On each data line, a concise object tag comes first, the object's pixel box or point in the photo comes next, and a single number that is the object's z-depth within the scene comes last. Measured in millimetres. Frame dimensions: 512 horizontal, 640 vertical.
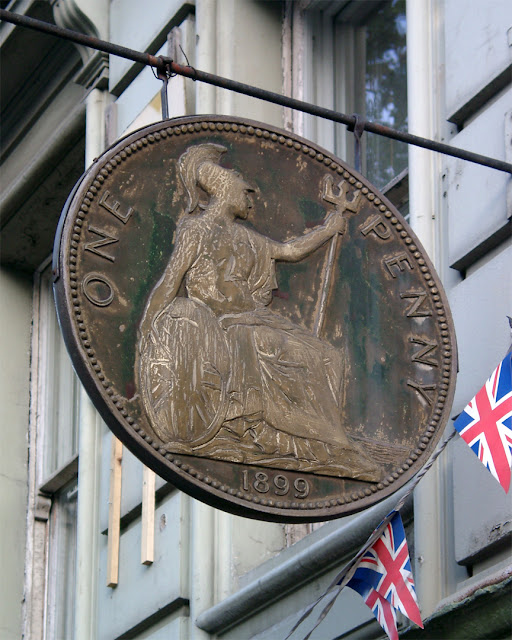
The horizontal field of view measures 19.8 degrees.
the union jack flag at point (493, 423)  5035
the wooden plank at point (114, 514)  7632
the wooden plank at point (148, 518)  7355
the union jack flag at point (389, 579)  5051
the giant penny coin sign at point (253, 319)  4645
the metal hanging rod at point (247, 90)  4918
